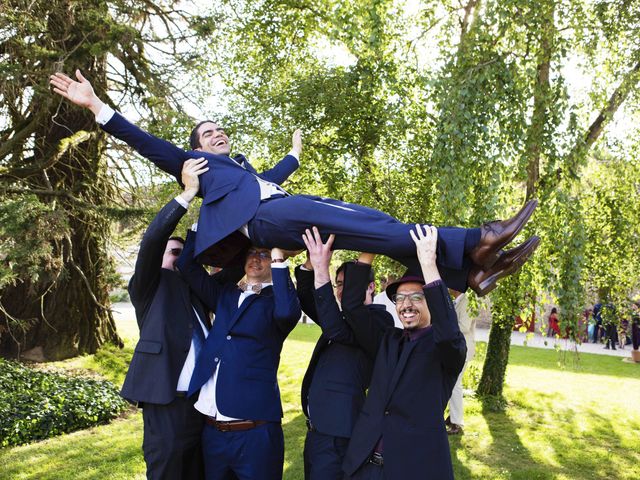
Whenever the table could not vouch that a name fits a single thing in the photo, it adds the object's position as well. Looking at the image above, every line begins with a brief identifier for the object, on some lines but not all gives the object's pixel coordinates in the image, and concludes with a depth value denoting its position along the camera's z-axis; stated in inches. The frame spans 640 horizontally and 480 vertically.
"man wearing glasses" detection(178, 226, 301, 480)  136.3
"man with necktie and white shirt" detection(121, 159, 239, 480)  137.8
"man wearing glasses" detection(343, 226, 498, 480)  117.2
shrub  301.6
